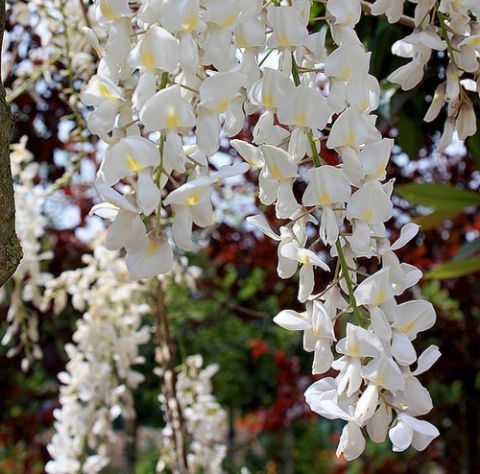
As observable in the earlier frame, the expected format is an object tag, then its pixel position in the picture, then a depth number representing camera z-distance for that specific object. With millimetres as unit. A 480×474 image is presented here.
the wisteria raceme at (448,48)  574
